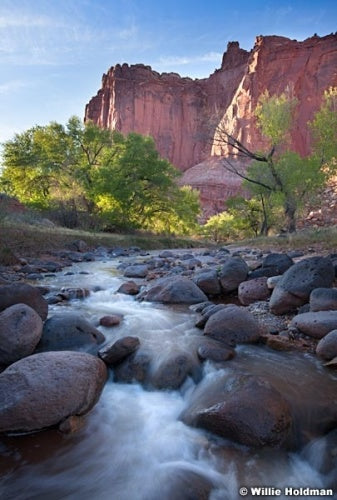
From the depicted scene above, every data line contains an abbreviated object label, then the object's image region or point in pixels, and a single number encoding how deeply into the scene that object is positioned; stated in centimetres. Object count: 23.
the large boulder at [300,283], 493
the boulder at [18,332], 347
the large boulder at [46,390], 257
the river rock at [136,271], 886
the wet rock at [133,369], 352
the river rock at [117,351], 368
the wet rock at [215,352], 377
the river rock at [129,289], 688
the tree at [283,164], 1945
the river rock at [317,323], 401
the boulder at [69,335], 382
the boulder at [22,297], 433
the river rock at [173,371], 341
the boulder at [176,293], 607
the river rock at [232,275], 639
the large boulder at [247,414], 253
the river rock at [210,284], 641
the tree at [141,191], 2234
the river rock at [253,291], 577
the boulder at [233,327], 418
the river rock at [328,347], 362
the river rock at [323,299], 439
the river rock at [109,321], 490
